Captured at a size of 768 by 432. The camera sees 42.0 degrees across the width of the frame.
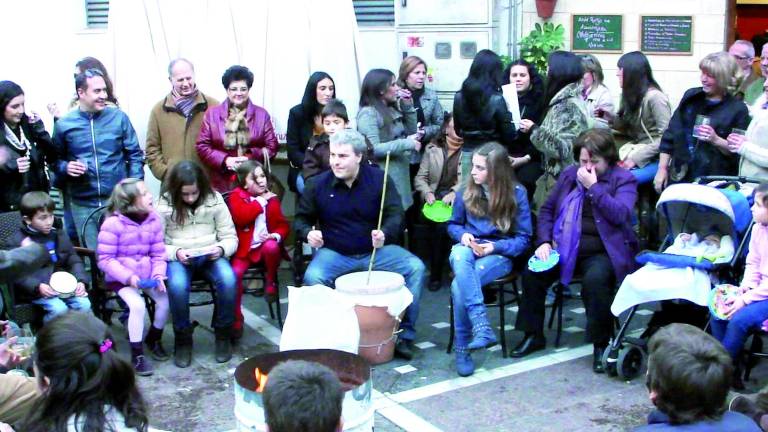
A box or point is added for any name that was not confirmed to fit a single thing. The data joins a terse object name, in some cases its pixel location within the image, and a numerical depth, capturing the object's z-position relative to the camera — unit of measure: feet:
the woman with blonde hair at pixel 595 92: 25.48
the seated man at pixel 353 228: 20.81
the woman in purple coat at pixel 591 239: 19.86
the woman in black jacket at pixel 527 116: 25.00
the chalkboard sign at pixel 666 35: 27.68
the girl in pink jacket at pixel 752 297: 17.67
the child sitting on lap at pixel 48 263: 19.43
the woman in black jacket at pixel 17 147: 21.95
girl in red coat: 21.89
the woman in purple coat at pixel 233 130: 24.20
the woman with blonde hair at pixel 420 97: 26.43
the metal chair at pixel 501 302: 20.36
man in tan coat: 24.63
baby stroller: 18.65
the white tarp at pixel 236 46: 25.91
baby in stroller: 18.60
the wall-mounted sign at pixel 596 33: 28.53
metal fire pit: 13.42
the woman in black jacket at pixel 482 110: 24.38
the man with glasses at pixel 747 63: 25.57
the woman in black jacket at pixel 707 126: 21.72
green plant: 28.53
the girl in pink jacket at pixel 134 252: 20.11
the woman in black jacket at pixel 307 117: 24.66
